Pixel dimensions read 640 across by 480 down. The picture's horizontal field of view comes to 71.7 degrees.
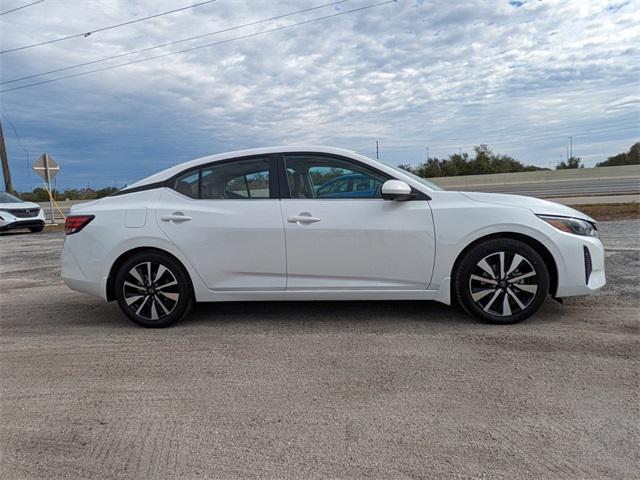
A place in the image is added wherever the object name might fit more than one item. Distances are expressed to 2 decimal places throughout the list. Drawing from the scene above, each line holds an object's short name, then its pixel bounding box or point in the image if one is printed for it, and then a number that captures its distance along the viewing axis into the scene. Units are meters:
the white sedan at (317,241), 3.77
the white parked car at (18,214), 14.33
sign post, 17.36
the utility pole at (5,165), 23.25
